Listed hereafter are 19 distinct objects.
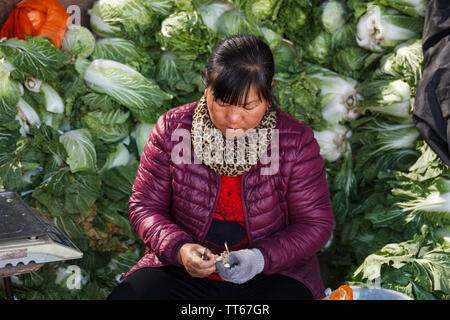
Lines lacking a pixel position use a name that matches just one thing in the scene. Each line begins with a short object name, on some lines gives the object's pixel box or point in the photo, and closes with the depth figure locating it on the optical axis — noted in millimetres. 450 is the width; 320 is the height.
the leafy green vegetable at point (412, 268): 2713
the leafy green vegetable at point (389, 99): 3141
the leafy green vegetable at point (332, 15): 3342
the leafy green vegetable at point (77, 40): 3309
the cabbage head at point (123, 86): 3283
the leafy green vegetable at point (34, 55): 3100
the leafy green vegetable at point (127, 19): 3330
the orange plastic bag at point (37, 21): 3221
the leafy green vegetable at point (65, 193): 3094
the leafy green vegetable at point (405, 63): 3053
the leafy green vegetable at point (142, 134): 3367
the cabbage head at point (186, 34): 3277
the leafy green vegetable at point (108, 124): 3301
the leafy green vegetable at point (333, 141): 3385
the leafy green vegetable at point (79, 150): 3193
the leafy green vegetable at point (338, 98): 3350
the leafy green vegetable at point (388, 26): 3188
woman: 2258
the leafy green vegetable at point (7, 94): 3092
